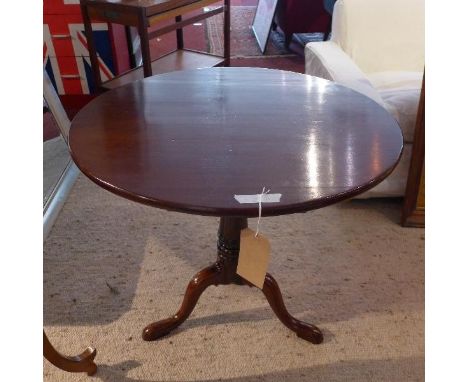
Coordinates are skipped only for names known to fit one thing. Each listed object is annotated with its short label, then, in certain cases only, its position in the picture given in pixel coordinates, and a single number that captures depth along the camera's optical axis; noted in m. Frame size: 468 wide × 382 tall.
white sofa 2.03
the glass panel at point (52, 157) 2.03
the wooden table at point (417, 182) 1.64
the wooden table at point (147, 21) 1.99
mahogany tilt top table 0.83
